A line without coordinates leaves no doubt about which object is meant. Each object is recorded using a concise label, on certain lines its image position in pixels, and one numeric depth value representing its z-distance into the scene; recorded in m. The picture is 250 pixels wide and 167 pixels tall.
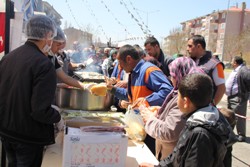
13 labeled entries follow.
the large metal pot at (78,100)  2.87
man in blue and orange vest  2.45
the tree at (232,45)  45.25
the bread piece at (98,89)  2.64
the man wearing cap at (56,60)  2.59
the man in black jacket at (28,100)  1.75
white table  1.81
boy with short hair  1.40
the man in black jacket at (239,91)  5.68
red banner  2.38
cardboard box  1.52
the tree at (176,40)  51.06
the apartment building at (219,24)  61.97
